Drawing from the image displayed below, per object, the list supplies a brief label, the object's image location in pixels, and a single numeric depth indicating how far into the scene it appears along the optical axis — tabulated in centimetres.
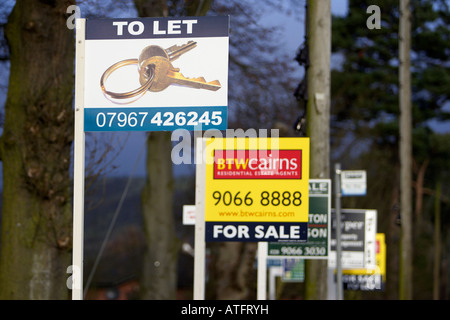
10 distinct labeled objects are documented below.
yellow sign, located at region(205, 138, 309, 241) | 881
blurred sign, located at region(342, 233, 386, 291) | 1523
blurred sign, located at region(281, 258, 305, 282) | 2288
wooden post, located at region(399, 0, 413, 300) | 2033
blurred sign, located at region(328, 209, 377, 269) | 1465
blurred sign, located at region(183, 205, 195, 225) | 1880
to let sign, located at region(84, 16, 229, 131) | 741
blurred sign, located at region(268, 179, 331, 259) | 1133
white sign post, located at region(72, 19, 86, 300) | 749
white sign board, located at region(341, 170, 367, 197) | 1482
